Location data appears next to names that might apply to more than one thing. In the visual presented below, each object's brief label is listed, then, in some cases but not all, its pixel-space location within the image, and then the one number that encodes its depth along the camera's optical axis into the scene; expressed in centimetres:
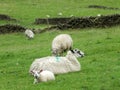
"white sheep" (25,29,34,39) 3421
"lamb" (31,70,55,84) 1734
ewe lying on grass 1903
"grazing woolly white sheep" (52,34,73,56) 2388
